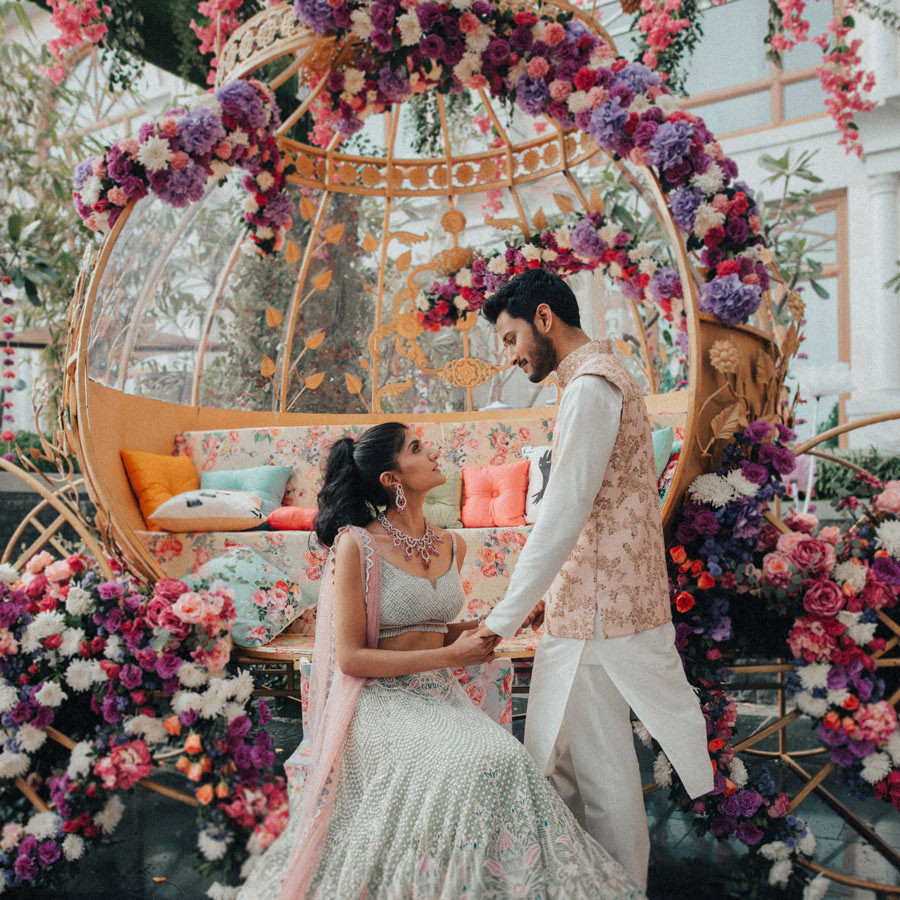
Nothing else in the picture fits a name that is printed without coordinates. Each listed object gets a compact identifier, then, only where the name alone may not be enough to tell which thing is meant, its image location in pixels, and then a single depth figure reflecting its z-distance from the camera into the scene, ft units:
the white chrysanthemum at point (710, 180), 10.02
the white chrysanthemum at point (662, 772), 8.89
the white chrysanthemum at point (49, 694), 8.52
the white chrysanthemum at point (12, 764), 8.43
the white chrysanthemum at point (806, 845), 8.64
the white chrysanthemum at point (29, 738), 8.52
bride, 6.20
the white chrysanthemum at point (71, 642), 8.78
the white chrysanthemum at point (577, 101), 10.64
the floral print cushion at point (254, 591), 10.73
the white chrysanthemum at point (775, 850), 8.39
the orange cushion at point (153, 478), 13.79
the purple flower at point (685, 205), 9.99
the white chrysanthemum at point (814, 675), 9.13
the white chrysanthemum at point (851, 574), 9.34
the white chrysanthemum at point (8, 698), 8.55
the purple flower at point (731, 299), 9.68
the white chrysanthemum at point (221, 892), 7.76
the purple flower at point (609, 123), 10.36
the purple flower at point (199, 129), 10.96
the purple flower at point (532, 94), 10.98
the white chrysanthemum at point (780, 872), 8.23
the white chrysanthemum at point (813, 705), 9.14
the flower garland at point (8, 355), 17.78
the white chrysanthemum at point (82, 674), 8.64
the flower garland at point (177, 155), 10.85
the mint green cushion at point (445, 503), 15.96
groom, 6.75
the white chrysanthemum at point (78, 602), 9.03
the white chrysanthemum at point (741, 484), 9.35
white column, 28.04
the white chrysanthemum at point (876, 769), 8.87
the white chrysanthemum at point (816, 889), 8.18
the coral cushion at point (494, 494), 15.38
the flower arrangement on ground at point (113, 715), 8.24
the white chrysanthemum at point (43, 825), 8.27
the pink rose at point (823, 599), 9.07
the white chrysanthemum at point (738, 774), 8.84
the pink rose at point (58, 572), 9.34
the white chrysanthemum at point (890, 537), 9.56
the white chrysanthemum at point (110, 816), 8.43
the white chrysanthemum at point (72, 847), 8.25
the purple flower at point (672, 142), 10.00
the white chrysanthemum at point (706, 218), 9.90
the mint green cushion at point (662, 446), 13.73
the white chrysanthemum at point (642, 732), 8.72
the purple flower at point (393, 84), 11.95
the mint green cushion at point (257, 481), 15.78
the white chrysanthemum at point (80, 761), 8.38
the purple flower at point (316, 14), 10.70
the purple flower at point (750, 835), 8.54
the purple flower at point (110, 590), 9.04
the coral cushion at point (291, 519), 14.43
